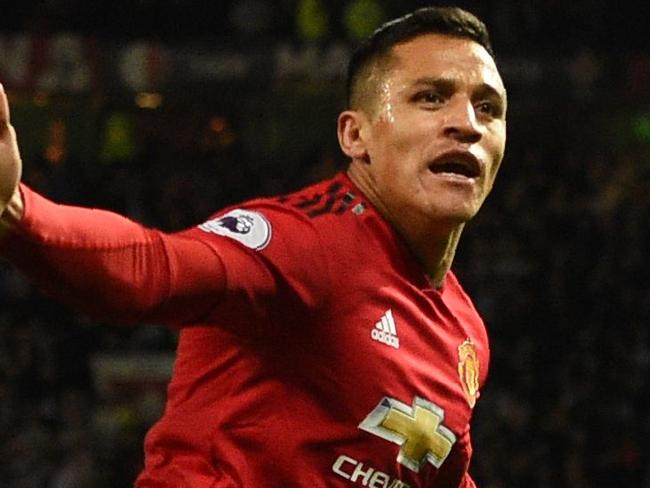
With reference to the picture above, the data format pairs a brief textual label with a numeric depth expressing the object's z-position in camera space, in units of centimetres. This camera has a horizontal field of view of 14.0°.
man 225
